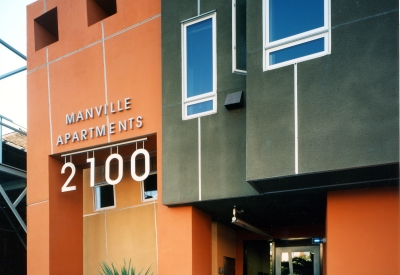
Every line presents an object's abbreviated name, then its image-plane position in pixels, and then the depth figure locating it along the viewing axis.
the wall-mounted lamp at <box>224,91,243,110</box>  8.26
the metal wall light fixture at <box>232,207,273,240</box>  9.05
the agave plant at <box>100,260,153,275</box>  9.06
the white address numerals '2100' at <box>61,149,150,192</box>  9.49
